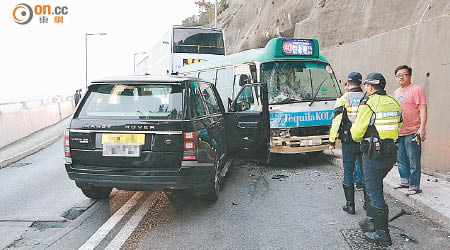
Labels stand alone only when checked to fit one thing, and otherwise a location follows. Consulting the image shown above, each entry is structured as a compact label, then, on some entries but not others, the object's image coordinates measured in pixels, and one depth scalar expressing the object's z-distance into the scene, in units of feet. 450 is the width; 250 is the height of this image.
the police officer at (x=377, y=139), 12.59
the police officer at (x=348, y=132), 15.23
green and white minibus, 25.03
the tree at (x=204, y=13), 182.09
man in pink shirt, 16.78
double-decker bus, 55.21
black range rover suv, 14.02
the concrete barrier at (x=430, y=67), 21.03
